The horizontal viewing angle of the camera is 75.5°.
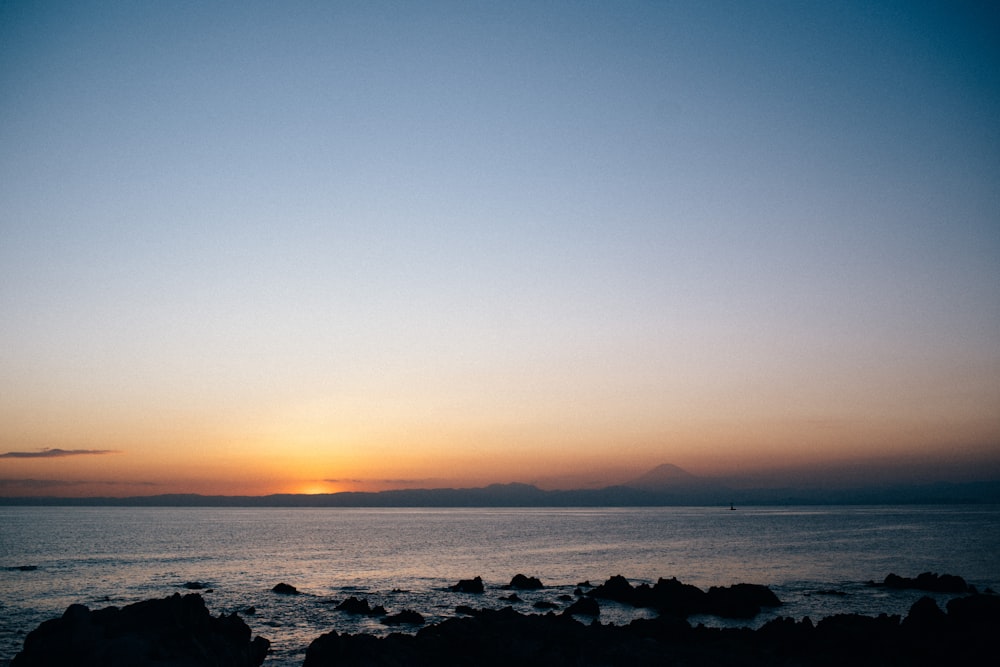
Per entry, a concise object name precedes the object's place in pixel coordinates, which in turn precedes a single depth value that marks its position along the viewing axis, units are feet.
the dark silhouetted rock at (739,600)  144.46
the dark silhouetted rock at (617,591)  160.86
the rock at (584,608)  142.02
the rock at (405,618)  134.31
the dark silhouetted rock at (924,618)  110.11
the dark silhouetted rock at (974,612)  109.91
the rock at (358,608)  145.89
